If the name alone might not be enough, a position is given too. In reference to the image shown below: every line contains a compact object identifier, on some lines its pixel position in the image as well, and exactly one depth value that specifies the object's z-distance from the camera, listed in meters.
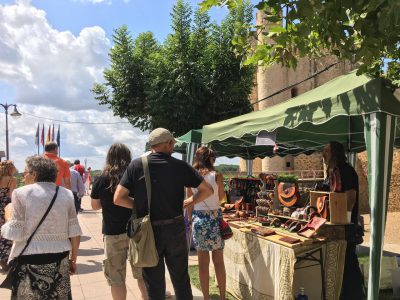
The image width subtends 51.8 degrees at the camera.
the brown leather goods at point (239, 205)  6.48
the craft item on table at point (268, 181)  6.13
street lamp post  19.58
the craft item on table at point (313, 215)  4.52
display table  4.15
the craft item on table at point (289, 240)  4.16
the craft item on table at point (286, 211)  5.09
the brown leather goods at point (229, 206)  6.61
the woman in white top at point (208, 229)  4.66
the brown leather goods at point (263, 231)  4.65
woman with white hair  3.11
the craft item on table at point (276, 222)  5.07
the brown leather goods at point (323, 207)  4.36
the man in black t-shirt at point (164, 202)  3.47
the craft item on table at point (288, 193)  5.05
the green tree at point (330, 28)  3.11
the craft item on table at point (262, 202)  5.61
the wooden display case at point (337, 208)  4.22
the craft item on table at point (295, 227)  4.63
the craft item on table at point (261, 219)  5.41
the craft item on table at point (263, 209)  5.62
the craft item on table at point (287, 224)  4.83
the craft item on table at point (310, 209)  4.60
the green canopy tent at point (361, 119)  3.52
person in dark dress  4.38
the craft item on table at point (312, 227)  4.21
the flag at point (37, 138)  35.50
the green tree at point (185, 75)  11.60
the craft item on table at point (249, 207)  6.35
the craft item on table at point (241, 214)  6.02
